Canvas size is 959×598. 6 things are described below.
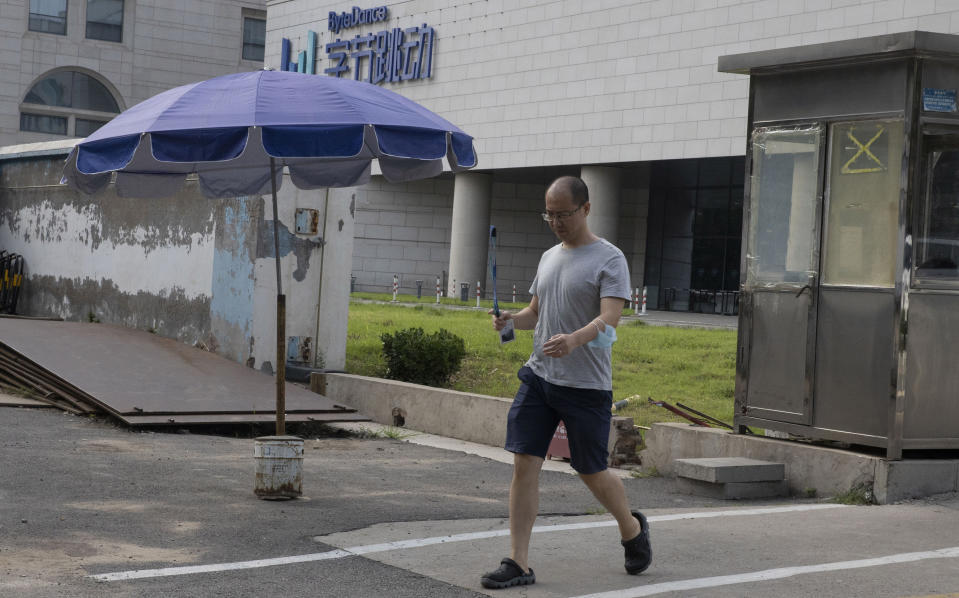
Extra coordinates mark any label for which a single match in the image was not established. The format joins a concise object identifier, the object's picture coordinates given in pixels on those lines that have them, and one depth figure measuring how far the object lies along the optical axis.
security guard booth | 8.27
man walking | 5.78
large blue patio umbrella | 7.48
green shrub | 13.05
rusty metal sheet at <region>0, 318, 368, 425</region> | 11.22
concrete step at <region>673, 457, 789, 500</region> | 8.61
